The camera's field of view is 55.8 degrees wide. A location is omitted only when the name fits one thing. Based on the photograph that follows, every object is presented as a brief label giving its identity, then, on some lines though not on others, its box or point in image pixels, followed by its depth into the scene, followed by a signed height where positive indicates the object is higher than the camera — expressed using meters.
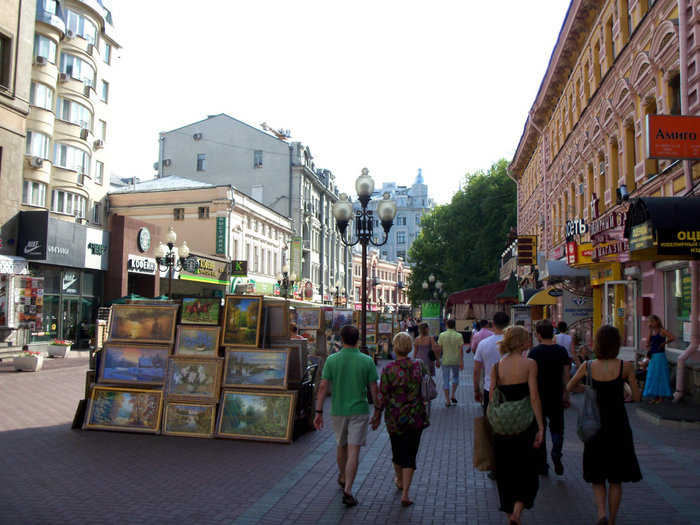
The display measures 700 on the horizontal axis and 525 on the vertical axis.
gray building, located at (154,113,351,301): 54.69 +12.30
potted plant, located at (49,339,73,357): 24.92 -1.60
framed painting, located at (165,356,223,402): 9.24 -0.99
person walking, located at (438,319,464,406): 13.52 -0.91
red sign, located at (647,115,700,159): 10.98 +3.01
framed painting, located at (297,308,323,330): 17.05 -0.22
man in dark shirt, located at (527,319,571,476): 7.31 -0.74
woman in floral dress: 6.14 -0.92
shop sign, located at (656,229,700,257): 10.22 +1.19
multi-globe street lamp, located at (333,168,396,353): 14.73 +2.29
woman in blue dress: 12.18 -0.93
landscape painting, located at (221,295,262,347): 9.52 -0.17
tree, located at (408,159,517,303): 52.72 +6.92
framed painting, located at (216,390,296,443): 8.96 -1.44
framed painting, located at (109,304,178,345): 9.75 -0.22
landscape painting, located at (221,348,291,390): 9.19 -0.82
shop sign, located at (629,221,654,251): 10.48 +1.32
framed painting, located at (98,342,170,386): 9.59 -0.84
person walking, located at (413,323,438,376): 13.28 -0.69
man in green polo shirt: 6.36 -0.83
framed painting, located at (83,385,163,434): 9.32 -1.46
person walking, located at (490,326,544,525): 5.32 -1.04
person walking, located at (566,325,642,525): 5.34 -0.97
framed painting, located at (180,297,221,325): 9.68 -0.03
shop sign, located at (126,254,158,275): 32.09 +2.13
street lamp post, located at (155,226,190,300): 22.97 +1.97
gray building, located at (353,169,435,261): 127.12 +16.34
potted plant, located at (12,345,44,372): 19.09 -1.64
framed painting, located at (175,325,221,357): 9.52 -0.46
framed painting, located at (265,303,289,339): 9.90 -0.16
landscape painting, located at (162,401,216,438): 9.16 -1.54
